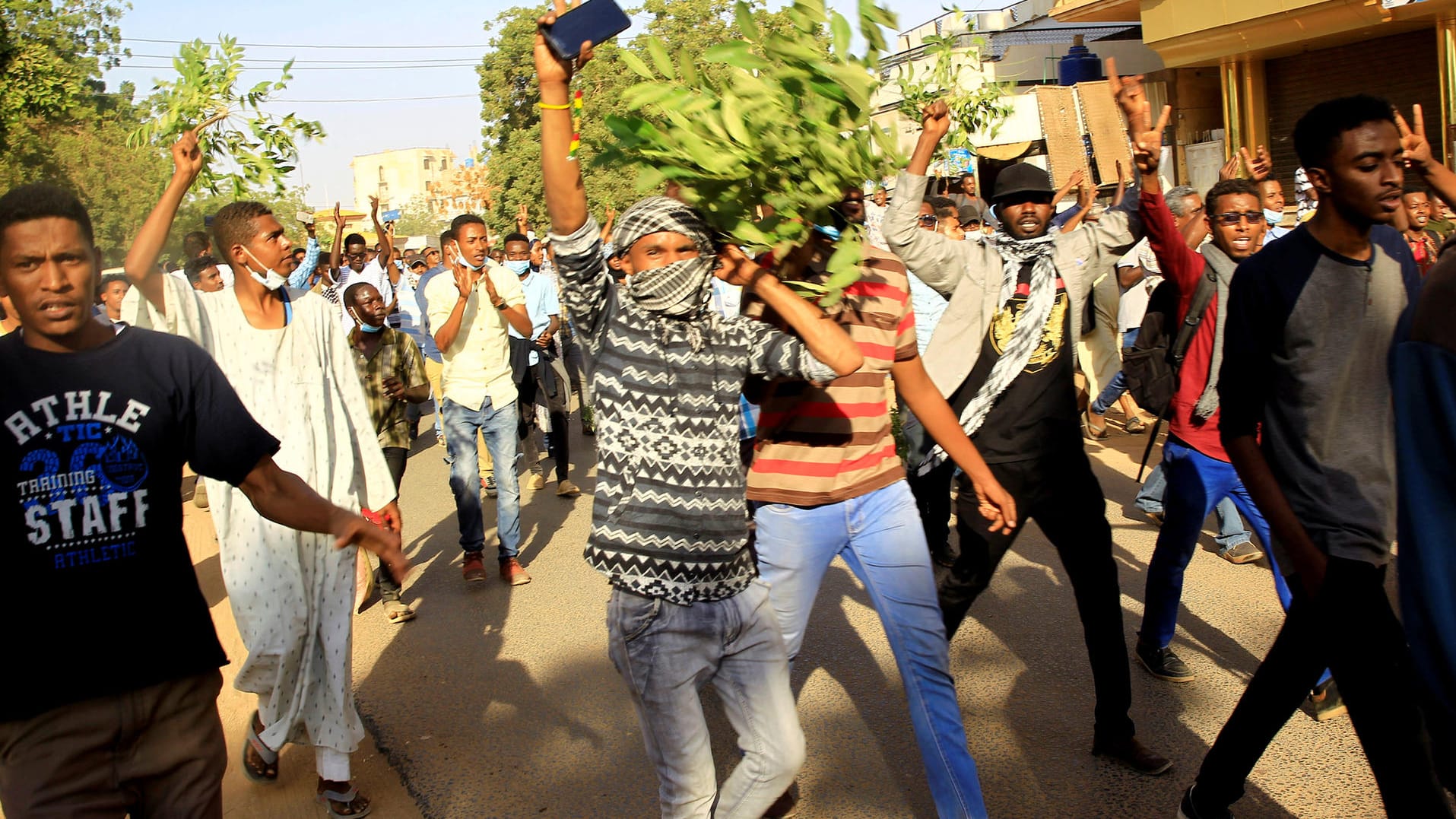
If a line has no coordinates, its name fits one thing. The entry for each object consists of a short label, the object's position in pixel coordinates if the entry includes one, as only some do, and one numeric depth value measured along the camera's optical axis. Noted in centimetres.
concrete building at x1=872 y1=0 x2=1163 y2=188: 2120
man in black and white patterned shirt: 304
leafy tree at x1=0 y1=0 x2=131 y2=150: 2281
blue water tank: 2055
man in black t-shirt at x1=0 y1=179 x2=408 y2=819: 254
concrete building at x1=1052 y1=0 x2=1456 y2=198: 1449
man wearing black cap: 418
